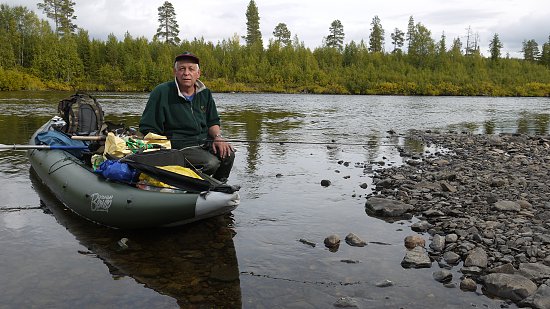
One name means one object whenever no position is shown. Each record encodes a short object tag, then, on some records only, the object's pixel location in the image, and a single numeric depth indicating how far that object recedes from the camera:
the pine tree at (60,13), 87.88
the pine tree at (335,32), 105.94
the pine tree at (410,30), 101.19
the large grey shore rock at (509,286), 4.27
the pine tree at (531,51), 105.04
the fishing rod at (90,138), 7.50
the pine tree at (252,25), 100.69
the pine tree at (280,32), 105.12
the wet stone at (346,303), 4.25
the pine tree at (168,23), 103.88
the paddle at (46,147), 7.81
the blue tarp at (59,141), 8.00
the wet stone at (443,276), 4.72
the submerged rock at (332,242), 5.76
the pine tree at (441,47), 92.62
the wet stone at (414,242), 5.72
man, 6.52
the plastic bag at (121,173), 5.81
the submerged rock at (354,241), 5.81
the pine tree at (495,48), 95.38
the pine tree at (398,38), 107.62
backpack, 8.64
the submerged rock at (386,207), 6.98
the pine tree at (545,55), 97.62
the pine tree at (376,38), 106.38
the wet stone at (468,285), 4.51
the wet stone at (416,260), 5.11
